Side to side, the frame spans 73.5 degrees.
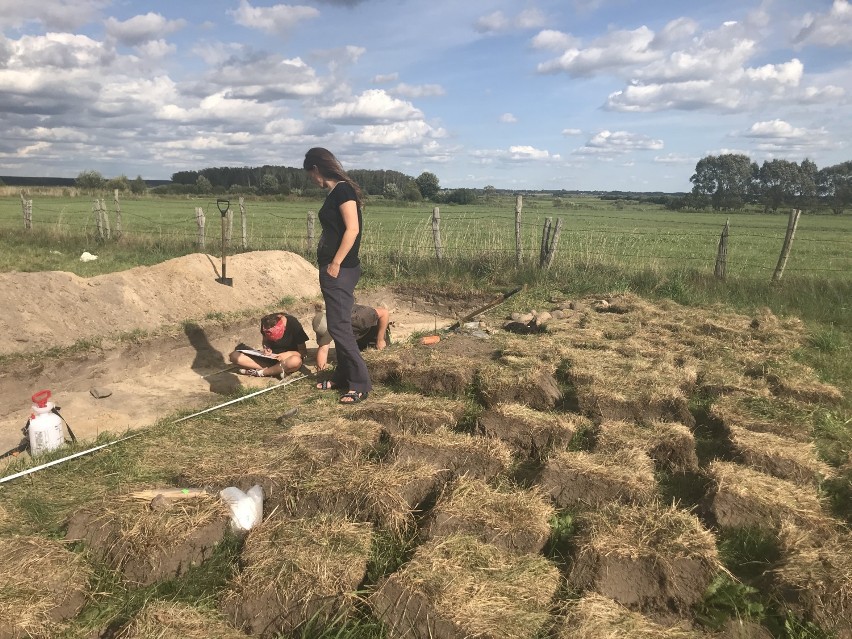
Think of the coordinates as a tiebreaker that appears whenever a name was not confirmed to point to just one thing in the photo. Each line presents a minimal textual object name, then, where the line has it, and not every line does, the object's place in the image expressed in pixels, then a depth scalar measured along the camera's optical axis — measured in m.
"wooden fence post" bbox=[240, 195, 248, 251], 14.48
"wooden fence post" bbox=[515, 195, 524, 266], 11.99
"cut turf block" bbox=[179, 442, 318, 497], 3.33
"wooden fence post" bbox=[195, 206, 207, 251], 13.36
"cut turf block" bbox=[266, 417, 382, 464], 3.73
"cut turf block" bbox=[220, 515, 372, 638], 2.37
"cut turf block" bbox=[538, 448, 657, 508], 3.28
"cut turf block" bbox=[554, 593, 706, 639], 2.25
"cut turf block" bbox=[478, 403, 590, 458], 4.07
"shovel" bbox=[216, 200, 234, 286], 9.23
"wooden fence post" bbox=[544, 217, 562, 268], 11.48
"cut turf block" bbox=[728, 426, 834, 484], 3.61
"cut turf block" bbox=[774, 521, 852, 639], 2.39
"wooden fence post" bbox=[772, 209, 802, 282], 10.41
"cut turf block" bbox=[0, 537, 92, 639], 2.28
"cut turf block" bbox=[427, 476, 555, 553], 2.82
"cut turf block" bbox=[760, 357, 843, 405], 5.10
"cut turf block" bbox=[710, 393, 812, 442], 4.25
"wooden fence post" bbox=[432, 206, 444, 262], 12.34
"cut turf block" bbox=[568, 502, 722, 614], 2.53
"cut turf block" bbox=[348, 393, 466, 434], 4.23
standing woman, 4.62
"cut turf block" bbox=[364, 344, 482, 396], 5.36
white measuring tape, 3.65
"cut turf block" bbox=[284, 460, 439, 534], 3.06
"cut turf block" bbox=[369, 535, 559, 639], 2.27
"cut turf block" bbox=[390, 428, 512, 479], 3.59
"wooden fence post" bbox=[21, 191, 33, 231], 18.05
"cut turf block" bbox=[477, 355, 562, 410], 4.96
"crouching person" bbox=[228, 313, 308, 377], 6.23
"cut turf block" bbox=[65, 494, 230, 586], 2.67
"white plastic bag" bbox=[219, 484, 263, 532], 3.03
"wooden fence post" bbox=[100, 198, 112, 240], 16.50
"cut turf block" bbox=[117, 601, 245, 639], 2.20
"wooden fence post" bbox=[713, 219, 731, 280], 10.73
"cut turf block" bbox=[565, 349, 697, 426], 4.71
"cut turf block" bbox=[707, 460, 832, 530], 3.10
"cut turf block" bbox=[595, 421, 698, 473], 3.87
